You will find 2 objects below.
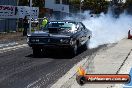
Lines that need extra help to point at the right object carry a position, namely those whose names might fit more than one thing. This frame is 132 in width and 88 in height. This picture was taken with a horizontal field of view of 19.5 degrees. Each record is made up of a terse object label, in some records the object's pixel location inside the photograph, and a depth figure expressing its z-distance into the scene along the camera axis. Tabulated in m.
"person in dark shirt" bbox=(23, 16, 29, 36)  29.78
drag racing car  14.98
